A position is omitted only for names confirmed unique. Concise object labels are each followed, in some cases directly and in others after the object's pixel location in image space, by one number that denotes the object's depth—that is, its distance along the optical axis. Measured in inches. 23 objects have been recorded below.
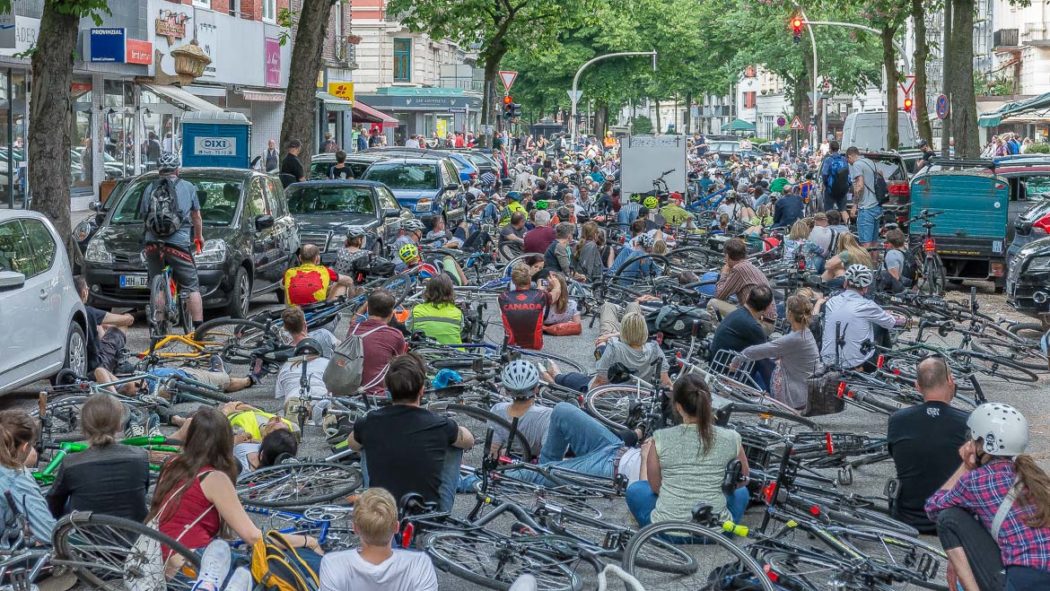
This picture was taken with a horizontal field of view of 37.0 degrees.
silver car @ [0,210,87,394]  450.9
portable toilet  1173.7
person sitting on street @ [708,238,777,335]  593.0
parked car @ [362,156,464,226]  1059.9
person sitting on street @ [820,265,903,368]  498.3
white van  1895.9
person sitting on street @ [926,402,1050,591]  239.6
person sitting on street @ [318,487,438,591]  243.9
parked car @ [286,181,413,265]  810.2
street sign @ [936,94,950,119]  1337.4
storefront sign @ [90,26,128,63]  1255.5
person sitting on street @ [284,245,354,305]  593.6
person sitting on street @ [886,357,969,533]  339.3
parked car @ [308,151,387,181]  1114.8
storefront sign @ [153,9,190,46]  1379.2
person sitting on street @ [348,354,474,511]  311.7
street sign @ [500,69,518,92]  1840.1
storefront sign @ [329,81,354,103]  1800.0
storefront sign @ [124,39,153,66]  1294.8
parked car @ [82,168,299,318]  664.4
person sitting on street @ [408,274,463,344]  521.0
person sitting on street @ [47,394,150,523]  287.1
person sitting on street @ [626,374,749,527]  318.3
